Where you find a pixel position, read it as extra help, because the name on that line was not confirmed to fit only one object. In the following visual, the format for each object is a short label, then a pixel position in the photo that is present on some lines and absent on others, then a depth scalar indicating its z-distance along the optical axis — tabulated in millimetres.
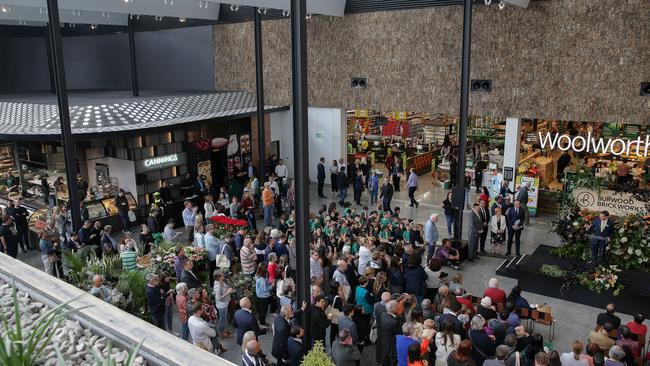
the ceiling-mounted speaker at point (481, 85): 14570
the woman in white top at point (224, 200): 14391
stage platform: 9210
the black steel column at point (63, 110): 10148
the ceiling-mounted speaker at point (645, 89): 12328
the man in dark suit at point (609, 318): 6910
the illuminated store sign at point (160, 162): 15227
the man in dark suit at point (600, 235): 9961
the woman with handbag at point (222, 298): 8008
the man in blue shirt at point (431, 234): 11008
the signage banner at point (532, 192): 14539
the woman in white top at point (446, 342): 6277
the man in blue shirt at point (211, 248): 10094
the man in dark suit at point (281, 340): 6617
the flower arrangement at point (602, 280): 9320
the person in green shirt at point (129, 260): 9297
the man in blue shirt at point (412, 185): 15484
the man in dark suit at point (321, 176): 17219
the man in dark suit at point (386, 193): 14539
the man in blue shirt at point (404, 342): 6297
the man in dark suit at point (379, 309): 7168
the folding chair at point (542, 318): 7805
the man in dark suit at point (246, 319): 7074
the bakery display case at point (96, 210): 13860
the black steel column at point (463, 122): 11230
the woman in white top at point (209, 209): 12750
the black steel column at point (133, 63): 18656
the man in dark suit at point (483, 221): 11719
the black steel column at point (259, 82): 15430
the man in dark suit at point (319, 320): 7086
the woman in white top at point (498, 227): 11633
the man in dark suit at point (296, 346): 6387
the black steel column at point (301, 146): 6797
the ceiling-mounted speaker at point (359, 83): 16953
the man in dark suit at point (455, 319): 6547
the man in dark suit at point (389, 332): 6957
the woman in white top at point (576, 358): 5891
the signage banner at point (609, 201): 11672
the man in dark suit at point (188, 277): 8320
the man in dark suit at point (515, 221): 11414
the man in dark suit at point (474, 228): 11445
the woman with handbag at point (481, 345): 6402
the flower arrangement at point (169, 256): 9547
